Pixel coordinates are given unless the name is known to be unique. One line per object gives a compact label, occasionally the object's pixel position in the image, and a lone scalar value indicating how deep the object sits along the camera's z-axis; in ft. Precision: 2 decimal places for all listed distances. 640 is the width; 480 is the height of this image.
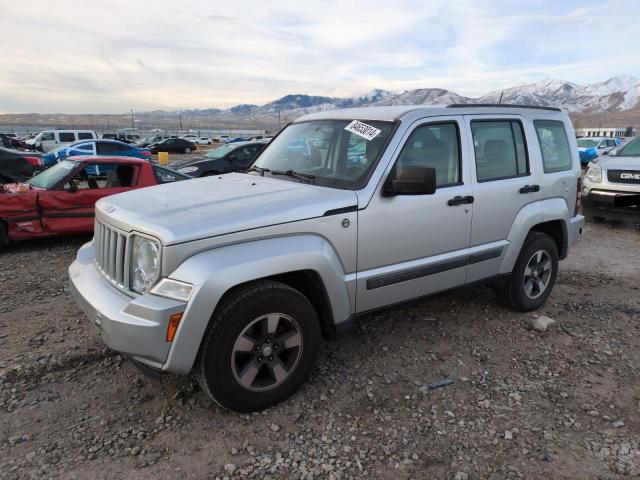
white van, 85.40
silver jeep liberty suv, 8.64
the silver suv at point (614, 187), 27.20
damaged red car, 21.98
